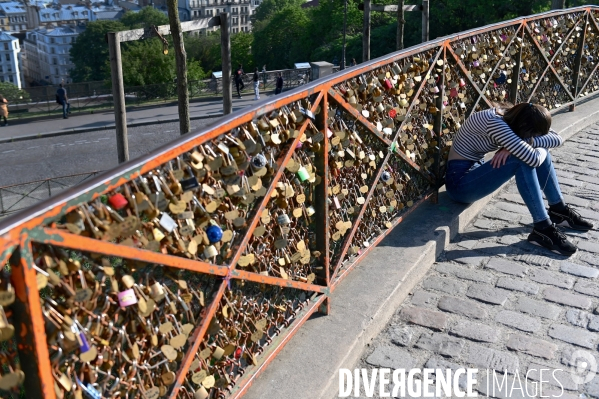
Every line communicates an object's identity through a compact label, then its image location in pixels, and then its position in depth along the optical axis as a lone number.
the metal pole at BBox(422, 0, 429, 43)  15.17
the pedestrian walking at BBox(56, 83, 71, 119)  30.16
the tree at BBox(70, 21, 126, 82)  100.56
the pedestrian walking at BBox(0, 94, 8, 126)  29.28
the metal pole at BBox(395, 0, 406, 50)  17.41
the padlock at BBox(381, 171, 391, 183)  4.48
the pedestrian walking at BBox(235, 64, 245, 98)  35.03
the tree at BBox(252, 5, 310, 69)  82.25
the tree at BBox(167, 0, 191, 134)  11.50
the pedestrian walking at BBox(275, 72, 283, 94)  32.81
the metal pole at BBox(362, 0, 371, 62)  16.46
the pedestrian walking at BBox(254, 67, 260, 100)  34.69
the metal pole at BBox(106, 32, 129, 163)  9.37
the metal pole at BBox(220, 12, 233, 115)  11.60
